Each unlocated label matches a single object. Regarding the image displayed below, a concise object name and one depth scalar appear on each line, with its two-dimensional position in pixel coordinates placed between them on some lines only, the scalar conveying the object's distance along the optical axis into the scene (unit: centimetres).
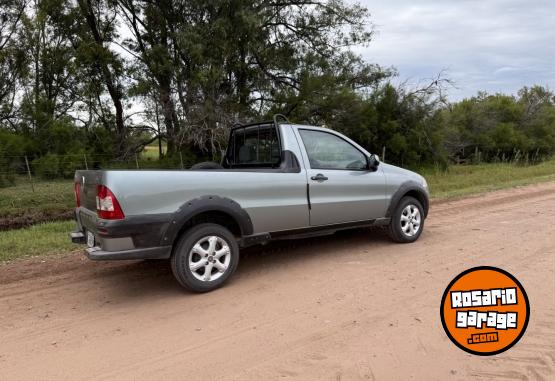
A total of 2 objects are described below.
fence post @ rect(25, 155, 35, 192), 1606
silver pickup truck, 442
